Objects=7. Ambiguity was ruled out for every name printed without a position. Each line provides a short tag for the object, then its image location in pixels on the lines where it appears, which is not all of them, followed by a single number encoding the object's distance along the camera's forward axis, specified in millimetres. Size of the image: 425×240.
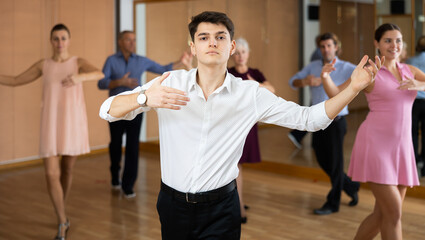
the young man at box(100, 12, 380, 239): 2389
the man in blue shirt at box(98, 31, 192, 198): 5762
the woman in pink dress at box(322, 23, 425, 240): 3436
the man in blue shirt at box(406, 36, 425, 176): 5809
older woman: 4862
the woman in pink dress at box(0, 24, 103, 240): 4496
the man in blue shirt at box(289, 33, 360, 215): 5090
